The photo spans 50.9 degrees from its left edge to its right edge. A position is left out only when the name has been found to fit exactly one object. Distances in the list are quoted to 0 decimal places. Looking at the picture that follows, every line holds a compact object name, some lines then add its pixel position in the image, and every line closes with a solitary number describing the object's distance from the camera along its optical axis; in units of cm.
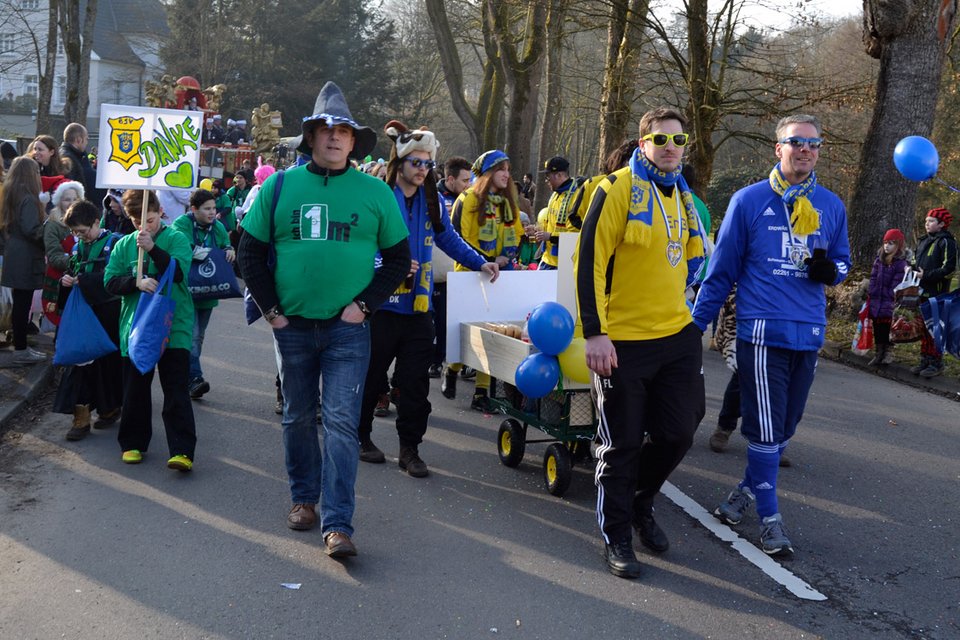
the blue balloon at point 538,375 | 595
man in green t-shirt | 482
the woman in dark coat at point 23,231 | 920
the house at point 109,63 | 6128
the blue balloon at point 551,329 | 593
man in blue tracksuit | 527
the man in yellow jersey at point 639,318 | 480
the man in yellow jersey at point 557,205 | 876
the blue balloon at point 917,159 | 790
